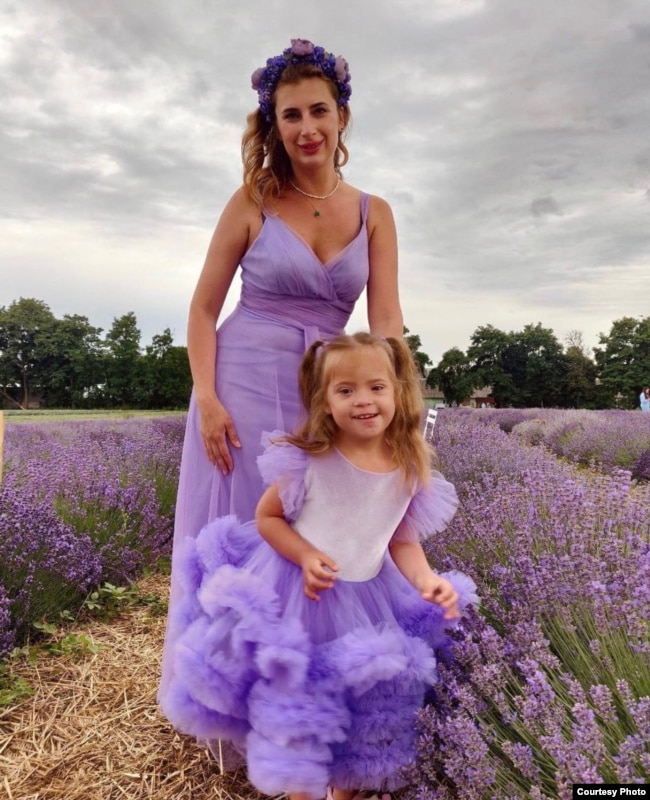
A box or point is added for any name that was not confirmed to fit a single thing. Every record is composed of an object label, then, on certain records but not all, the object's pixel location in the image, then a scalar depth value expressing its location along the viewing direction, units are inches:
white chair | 192.0
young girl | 61.6
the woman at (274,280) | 85.0
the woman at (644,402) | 853.8
